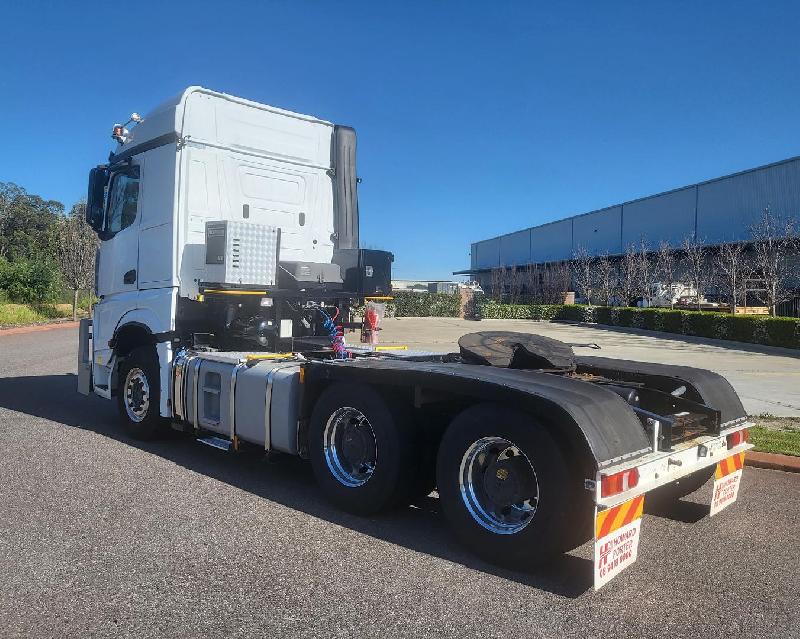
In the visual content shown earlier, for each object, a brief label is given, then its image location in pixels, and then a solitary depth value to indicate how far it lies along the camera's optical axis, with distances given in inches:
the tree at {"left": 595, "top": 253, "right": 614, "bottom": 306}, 1867.6
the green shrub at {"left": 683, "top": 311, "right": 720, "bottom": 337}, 1075.3
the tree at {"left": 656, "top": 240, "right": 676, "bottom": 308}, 1679.4
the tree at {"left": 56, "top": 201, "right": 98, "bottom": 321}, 1320.9
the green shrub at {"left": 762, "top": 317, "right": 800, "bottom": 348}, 865.5
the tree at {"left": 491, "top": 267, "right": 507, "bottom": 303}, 2433.2
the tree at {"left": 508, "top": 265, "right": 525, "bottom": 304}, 2321.6
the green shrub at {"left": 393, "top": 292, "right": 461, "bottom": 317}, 1914.4
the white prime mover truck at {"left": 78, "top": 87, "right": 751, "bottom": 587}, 154.8
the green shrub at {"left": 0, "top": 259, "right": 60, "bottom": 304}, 1259.2
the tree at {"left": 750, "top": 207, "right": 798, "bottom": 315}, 1205.7
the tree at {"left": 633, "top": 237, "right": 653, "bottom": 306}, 1720.0
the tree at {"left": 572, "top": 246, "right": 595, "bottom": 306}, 1958.7
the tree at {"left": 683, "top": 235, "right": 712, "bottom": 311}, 1567.4
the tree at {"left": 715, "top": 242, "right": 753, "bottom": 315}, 1296.8
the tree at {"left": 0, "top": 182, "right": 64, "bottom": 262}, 2536.9
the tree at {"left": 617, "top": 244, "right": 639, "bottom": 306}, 1754.4
